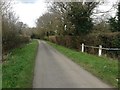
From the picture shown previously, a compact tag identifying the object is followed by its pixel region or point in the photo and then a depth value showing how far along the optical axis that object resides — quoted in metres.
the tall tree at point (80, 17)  14.76
